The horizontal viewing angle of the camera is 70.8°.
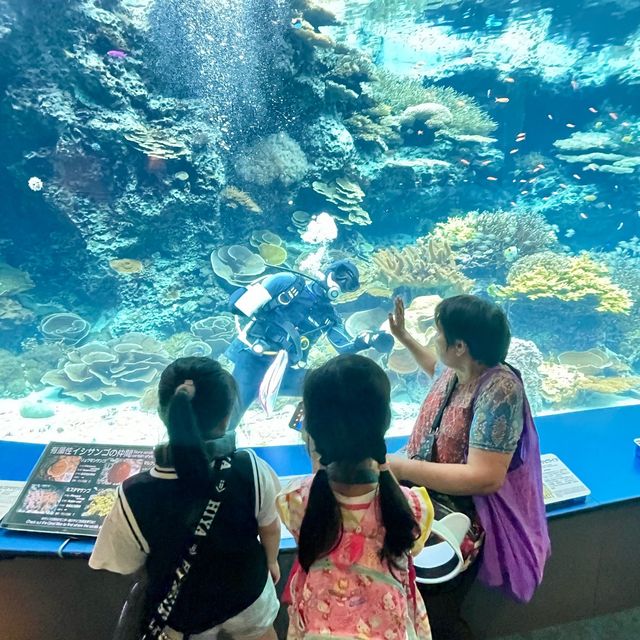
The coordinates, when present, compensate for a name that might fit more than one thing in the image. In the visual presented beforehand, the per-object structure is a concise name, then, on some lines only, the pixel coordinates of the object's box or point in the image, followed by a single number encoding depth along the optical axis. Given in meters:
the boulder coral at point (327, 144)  4.89
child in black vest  1.15
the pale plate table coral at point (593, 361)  4.93
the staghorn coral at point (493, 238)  5.44
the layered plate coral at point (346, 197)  5.15
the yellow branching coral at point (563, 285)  5.07
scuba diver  2.63
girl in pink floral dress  1.05
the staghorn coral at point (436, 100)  5.23
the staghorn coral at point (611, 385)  4.70
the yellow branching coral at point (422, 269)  4.78
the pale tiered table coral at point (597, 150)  6.61
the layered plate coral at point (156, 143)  4.37
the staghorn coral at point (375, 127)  5.21
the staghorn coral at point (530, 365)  4.24
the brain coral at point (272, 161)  4.70
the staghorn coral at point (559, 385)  4.52
